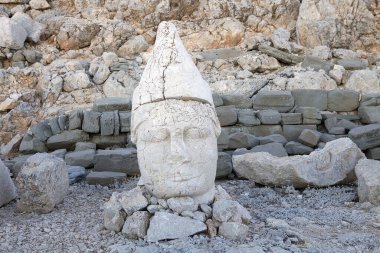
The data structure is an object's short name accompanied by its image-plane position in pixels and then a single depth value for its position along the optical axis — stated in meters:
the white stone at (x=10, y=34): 13.44
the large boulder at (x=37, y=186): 5.44
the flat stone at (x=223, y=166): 7.61
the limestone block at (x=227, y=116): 9.67
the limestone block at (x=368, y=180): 5.34
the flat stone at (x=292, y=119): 9.91
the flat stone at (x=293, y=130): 9.69
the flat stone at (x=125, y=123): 9.16
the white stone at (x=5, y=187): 5.79
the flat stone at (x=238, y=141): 8.80
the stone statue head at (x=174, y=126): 4.35
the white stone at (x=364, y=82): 12.12
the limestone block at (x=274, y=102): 10.48
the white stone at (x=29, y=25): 14.31
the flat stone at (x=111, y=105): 9.60
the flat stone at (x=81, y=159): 8.18
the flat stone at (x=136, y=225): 4.12
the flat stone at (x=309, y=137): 8.82
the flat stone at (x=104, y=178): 7.25
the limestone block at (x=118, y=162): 7.64
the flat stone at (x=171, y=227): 3.98
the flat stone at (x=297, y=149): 8.62
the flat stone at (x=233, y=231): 4.00
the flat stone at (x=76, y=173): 7.40
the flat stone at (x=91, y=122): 9.20
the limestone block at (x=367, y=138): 8.86
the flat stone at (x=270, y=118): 9.84
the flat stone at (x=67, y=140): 9.23
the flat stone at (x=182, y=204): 4.26
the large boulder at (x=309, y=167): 6.43
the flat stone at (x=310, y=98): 10.77
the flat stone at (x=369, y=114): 10.17
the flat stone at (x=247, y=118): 9.78
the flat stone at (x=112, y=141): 9.21
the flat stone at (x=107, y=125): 9.13
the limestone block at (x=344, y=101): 10.77
